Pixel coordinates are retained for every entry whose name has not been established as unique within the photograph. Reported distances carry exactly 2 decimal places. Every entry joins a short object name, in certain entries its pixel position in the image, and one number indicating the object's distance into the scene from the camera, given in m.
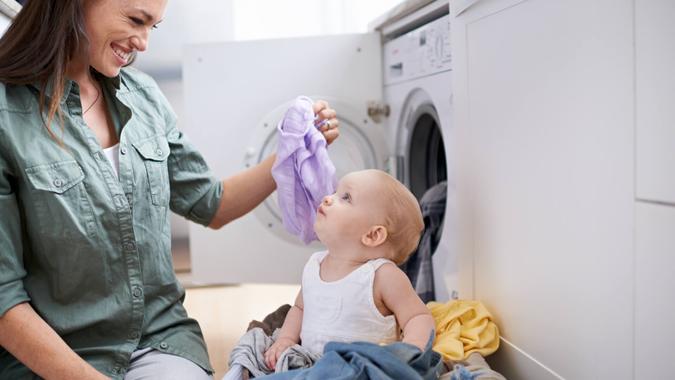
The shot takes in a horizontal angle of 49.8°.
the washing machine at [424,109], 1.80
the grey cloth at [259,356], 1.27
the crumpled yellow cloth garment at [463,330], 1.39
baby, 1.31
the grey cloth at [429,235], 1.90
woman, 1.18
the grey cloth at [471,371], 1.25
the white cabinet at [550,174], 1.03
